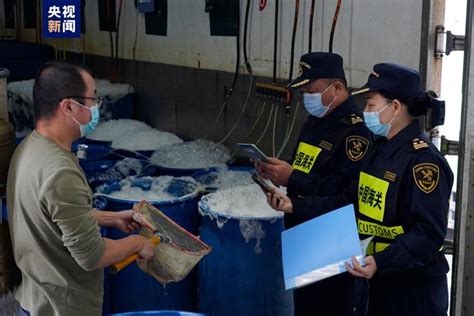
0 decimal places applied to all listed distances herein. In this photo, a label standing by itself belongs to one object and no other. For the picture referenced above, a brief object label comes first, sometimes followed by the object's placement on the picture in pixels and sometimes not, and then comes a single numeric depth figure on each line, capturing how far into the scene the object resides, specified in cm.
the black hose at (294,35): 352
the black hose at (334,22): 324
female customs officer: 191
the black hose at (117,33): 537
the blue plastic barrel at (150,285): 296
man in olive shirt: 166
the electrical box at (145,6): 482
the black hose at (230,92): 407
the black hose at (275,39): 371
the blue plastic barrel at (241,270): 278
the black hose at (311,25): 341
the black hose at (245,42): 395
